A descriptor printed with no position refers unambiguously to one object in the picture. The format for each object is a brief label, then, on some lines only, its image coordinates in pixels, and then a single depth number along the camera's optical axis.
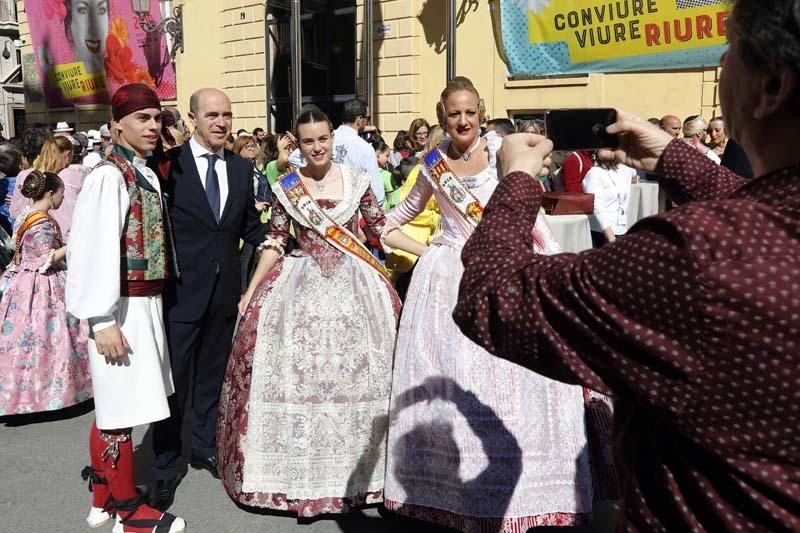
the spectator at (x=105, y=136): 8.60
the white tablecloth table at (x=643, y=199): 5.32
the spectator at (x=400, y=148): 8.38
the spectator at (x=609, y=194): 5.62
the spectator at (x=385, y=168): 6.66
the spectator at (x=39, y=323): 4.41
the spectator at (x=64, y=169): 5.36
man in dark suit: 3.32
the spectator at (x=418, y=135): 7.83
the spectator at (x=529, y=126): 5.68
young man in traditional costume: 2.65
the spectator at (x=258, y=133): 9.35
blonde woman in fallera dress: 2.64
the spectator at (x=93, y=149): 7.53
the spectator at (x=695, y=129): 6.80
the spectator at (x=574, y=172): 5.76
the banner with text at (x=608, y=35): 6.45
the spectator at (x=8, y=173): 5.70
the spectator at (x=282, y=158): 6.16
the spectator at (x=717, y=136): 6.60
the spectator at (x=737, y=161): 3.43
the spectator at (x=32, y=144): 6.18
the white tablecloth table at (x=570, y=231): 3.89
